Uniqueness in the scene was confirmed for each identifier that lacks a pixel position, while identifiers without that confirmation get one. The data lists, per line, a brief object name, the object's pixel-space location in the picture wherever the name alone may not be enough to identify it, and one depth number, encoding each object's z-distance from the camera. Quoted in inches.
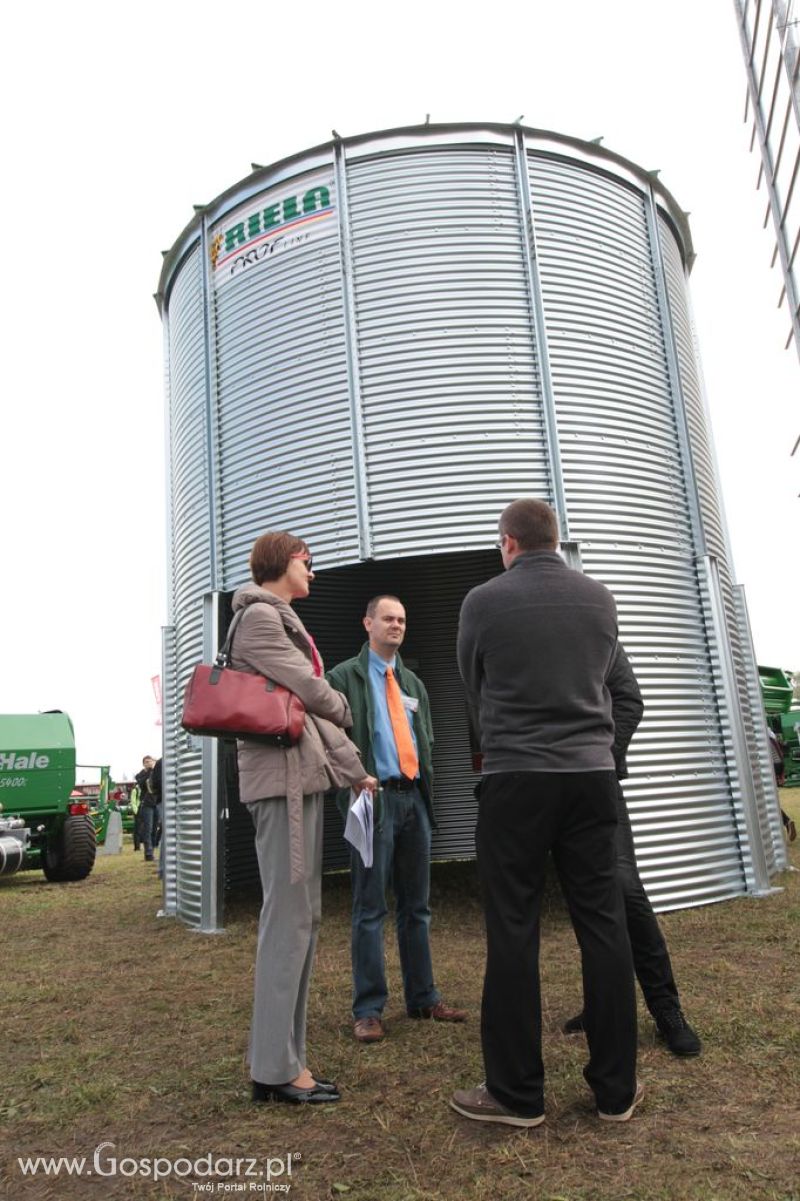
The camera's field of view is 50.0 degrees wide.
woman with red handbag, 116.6
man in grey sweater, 104.3
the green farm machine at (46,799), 496.7
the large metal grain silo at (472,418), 252.4
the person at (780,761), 397.4
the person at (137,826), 692.7
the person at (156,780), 445.1
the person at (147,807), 607.4
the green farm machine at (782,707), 652.1
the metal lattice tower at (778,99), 199.6
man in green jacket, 151.2
